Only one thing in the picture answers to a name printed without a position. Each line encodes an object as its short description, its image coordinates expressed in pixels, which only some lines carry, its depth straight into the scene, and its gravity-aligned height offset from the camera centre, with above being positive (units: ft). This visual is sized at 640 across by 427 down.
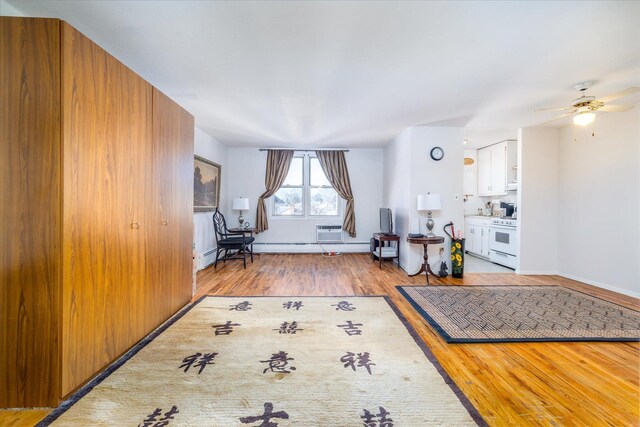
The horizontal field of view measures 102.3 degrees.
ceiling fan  8.88 +3.70
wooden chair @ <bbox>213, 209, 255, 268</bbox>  15.72 -1.89
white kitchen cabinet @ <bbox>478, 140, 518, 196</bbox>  18.26 +3.43
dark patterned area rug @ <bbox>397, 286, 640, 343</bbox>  7.70 -3.64
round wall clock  14.35 +3.24
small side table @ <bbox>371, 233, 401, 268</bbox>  15.89 -1.80
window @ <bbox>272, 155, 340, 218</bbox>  20.94 +1.49
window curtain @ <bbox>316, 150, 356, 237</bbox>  20.26 +2.80
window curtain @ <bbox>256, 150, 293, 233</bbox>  20.10 +2.82
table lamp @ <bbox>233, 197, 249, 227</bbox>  18.42 +0.42
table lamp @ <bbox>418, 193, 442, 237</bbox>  13.47 +0.42
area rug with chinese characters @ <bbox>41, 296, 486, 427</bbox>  4.64 -3.70
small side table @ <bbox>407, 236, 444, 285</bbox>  13.24 -1.55
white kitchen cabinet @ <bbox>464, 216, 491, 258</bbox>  18.17 -1.74
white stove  15.49 -1.93
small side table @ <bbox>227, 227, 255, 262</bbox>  17.65 -1.45
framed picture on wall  14.94 +1.57
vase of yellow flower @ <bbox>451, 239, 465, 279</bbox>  13.74 -2.49
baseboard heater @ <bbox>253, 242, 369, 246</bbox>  20.45 -2.62
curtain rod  20.03 +4.77
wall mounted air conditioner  20.47 -1.95
